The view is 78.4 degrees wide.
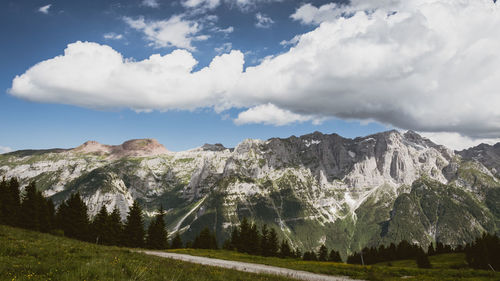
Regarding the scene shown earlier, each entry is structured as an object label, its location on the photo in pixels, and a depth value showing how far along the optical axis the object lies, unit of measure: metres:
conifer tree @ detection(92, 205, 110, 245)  75.81
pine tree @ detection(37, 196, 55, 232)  73.22
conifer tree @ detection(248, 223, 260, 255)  86.00
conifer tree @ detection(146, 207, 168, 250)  82.50
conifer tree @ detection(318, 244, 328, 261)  128.12
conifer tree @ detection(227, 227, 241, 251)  88.15
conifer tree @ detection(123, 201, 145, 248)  78.81
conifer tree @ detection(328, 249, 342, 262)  130.25
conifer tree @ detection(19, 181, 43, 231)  69.94
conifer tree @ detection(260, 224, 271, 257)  89.91
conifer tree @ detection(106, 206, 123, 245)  76.31
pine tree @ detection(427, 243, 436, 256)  144.75
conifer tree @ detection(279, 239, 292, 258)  109.12
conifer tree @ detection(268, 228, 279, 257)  91.89
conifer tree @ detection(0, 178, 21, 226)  67.75
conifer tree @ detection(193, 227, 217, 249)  97.62
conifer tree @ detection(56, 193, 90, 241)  77.50
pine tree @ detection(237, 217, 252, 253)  85.99
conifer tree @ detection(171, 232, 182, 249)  98.19
